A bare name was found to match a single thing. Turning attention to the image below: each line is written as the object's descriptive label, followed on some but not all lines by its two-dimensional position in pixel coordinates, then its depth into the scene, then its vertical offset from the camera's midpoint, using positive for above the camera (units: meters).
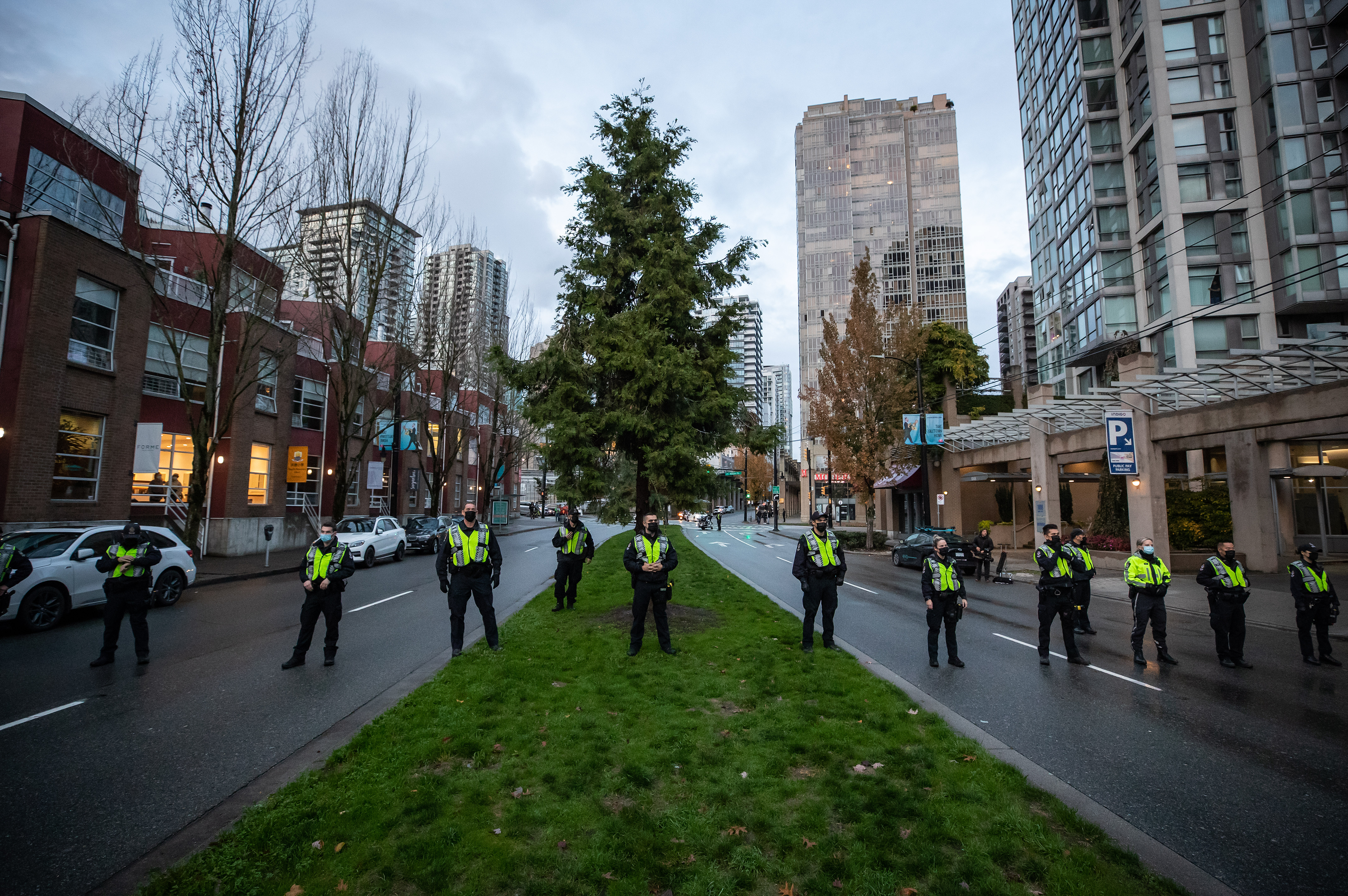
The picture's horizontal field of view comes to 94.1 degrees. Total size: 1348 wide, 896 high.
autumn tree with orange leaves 32.59 +5.80
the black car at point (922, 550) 20.41 -1.59
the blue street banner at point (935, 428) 25.84 +3.15
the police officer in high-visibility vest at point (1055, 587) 8.65 -1.15
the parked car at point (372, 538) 20.77 -1.11
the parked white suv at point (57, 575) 9.65 -1.12
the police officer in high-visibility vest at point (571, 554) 11.68 -0.92
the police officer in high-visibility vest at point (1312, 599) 8.64 -1.32
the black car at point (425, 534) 27.00 -1.22
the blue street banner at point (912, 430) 25.98 +3.21
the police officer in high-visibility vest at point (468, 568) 8.13 -0.82
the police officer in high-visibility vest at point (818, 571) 8.58 -0.91
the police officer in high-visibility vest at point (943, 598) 8.37 -1.24
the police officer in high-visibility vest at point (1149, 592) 8.71 -1.23
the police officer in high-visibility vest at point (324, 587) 7.80 -1.02
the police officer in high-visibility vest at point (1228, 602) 8.65 -1.35
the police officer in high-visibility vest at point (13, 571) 7.65 -0.81
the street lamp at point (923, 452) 25.44 +2.33
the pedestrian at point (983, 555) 19.58 -1.59
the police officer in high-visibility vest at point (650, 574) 8.16 -0.91
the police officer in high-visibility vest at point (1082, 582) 10.12 -1.33
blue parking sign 19.56 +1.87
